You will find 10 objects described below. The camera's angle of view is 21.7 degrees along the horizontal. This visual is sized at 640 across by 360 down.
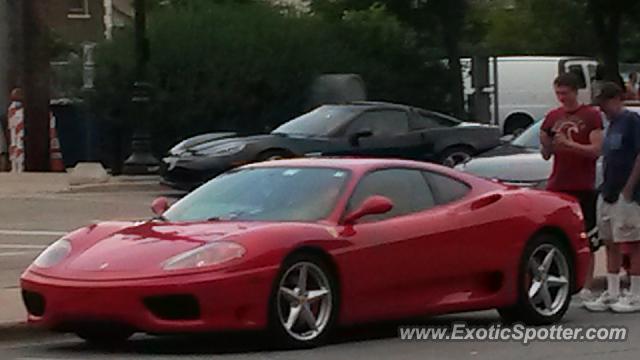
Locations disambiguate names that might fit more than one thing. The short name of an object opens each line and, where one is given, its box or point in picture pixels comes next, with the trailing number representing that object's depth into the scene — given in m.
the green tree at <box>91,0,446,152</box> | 31.48
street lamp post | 30.03
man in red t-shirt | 13.18
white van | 39.31
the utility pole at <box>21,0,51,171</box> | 31.03
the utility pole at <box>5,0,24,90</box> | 31.59
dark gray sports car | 24.45
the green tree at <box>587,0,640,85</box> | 40.09
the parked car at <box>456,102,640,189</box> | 16.59
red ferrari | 10.35
